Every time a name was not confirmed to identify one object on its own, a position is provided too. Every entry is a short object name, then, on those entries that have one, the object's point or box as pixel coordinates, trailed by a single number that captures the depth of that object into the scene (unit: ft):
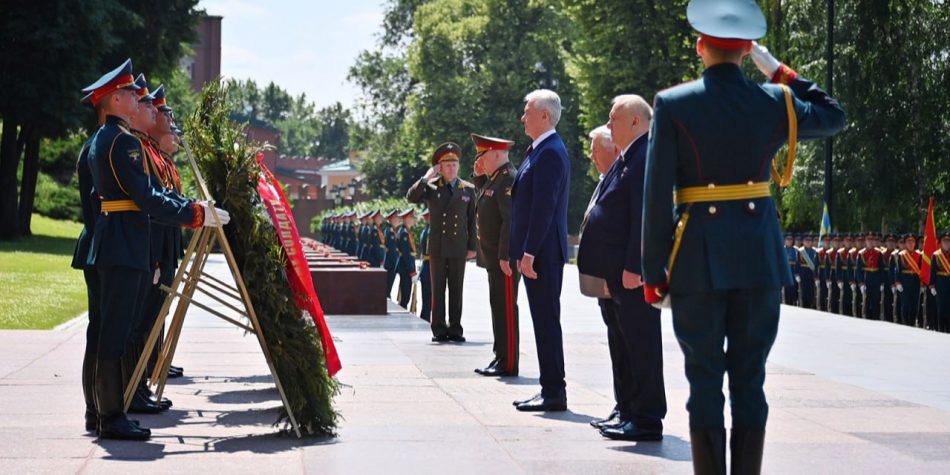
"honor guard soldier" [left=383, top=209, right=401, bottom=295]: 81.87
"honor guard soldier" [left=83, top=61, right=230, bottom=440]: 24.72
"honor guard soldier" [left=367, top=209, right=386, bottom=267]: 90.89
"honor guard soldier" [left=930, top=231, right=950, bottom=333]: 67.51
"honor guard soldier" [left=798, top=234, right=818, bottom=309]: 88.53
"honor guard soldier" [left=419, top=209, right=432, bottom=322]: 62.69
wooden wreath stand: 25.48
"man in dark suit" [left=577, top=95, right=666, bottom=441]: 25.46
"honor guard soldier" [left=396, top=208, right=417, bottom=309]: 77.51
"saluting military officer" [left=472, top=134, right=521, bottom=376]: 36.17
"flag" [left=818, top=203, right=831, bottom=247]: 97.07
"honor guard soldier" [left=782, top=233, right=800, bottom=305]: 90.42
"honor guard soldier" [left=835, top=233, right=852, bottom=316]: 81.51
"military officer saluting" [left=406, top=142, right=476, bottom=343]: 48.65
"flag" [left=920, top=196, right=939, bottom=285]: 70.38
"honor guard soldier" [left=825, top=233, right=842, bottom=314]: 83.10
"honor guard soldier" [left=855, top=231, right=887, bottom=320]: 77.36
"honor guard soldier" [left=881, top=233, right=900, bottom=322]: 76.02
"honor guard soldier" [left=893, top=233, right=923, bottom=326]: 73.00
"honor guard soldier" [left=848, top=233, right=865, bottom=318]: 79.61
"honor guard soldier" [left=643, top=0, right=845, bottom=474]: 17.54
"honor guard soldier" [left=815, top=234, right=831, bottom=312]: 85.56
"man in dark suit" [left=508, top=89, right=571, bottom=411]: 29.50
